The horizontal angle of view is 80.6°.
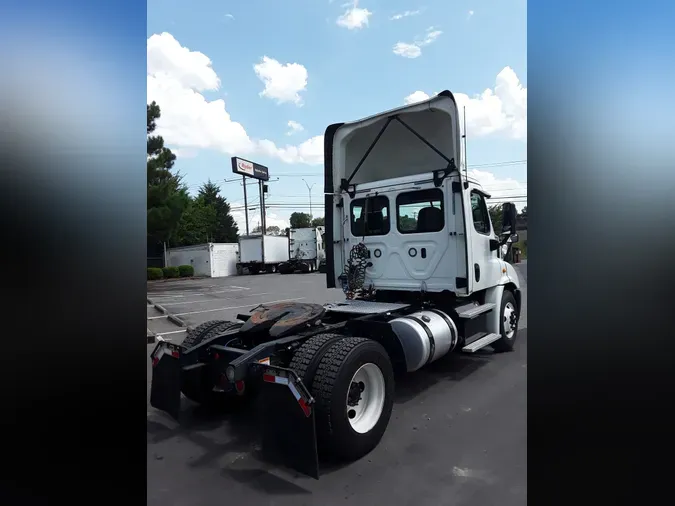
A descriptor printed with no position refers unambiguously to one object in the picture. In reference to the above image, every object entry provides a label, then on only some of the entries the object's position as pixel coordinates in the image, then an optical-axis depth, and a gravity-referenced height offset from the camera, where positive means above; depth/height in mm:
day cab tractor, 3277 -778
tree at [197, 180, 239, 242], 58372 +5537
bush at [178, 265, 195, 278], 30662 -1486
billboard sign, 43447 +9138
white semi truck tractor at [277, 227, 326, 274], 30922 -24
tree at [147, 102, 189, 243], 17484 +2661
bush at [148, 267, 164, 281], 26453 -1450
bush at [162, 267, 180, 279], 29172 -1497
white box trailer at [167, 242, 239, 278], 32281 -537
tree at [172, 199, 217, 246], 43684 +3197
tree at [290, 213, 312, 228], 85688 +6924
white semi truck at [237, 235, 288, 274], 31453 -96
